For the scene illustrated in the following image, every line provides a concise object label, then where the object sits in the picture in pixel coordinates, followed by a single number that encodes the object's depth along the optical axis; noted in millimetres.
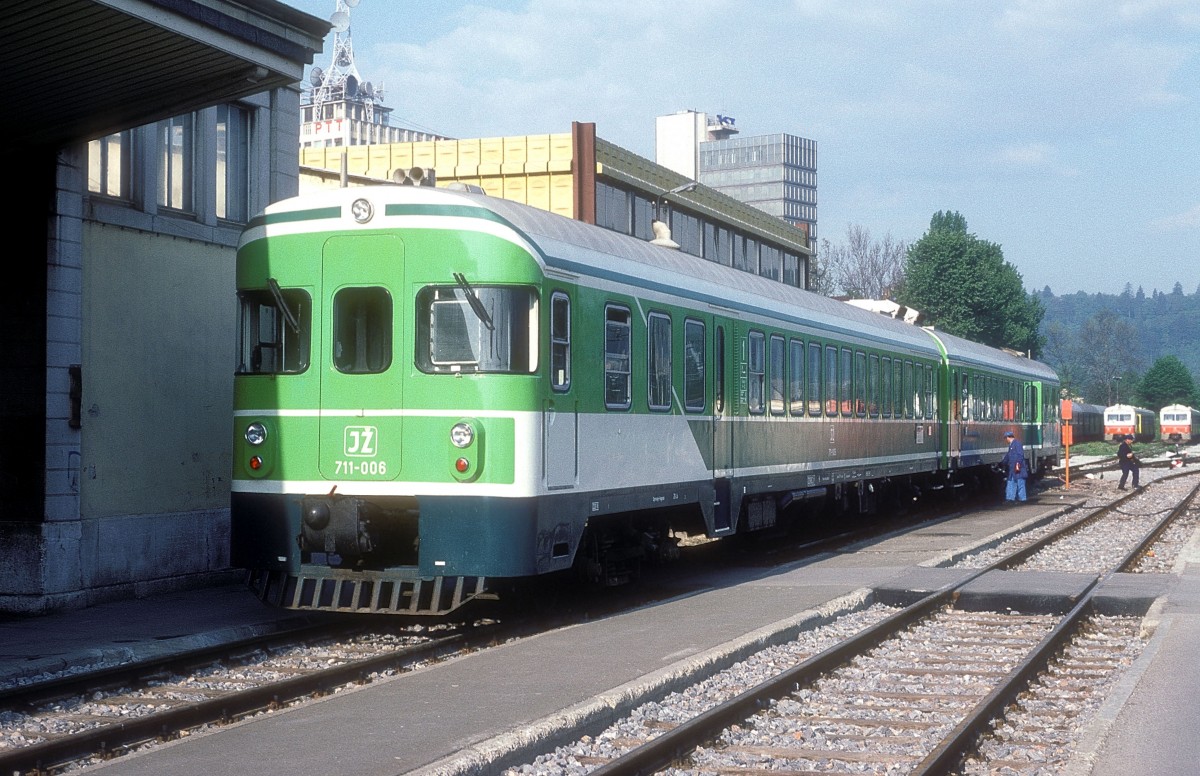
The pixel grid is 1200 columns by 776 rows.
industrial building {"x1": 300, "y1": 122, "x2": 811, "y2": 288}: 38156
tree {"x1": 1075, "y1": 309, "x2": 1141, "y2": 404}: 167250
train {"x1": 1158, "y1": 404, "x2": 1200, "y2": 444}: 95875
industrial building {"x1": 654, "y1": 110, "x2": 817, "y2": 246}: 179375
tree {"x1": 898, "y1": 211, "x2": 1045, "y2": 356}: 81000
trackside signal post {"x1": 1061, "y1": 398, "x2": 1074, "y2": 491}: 36456
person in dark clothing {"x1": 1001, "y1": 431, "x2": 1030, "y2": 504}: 30266
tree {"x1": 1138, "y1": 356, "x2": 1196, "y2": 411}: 134750
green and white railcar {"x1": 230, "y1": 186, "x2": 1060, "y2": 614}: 10508
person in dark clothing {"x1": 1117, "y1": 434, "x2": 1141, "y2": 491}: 36188
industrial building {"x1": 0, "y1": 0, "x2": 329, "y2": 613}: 10828
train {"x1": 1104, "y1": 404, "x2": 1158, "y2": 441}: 88625
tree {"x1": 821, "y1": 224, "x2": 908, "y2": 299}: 90688
